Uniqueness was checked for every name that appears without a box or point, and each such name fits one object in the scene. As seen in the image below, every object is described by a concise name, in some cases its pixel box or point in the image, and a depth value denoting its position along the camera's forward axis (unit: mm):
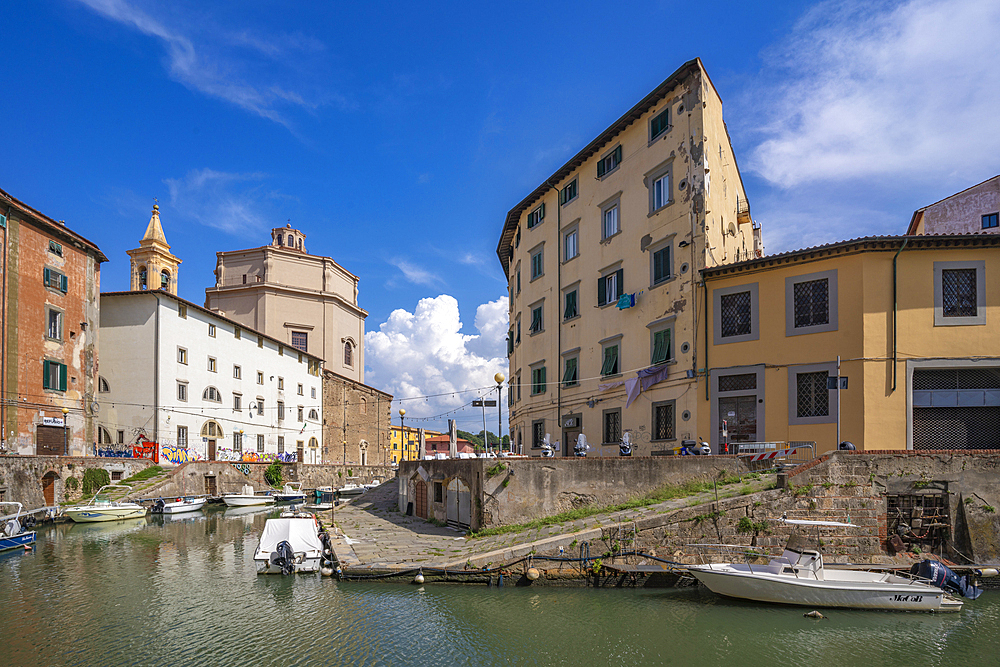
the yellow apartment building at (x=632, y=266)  26094
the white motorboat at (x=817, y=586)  15672
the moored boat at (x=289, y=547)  19781
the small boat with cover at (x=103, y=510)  34250
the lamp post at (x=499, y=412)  21656
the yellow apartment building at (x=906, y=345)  21750
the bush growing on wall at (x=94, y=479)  38000
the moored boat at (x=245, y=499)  45156
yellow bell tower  60875
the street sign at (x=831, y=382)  21891
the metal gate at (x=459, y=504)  22234
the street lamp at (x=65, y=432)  39875
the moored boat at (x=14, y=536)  24558
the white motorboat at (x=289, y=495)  49781
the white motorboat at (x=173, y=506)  39281
